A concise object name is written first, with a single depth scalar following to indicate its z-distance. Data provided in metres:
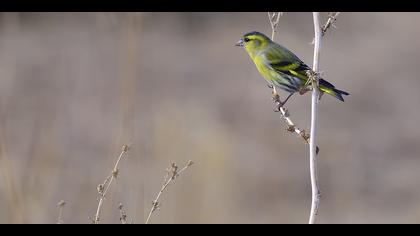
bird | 8.20
